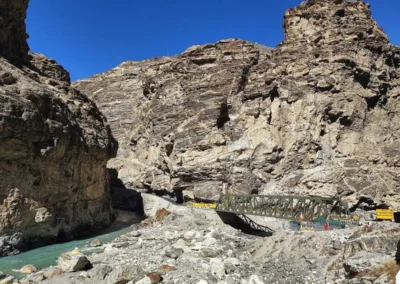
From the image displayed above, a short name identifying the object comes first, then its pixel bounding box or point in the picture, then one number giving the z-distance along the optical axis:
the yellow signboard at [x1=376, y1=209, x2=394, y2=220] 26.98
